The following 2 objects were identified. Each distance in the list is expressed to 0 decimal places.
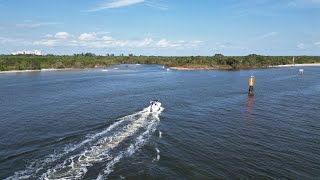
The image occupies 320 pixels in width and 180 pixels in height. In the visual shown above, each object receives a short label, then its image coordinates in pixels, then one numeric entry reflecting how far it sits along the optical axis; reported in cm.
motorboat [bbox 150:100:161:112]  3408
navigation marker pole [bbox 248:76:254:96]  4864
